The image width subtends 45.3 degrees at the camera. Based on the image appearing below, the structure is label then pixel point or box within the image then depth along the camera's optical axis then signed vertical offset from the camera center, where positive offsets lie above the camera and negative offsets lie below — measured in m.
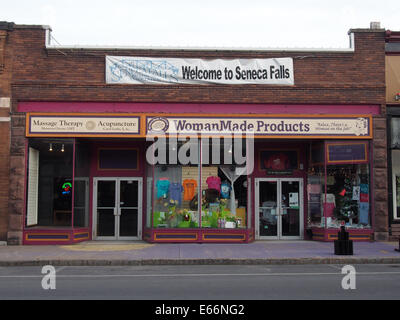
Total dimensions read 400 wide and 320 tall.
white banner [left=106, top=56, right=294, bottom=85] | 16.69 +4.23
